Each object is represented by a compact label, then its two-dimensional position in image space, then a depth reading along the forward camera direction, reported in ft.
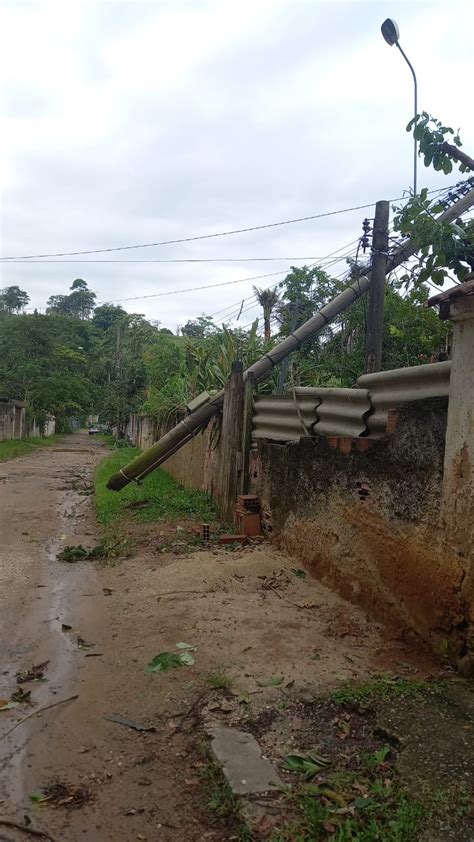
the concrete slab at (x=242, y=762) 8.83
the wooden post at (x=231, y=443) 26.66
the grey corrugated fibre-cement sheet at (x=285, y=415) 21.18
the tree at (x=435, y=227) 13.51
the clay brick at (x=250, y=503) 24.47
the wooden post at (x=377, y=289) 30.30
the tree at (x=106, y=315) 227.44
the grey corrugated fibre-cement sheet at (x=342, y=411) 16.85
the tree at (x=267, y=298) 86.33
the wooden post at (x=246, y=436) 26.07
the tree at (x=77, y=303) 275.59
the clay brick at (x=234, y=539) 23.27
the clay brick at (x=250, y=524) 23.90
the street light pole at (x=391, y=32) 22.88
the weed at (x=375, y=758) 9.16
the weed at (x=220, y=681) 12.11
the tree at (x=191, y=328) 117.68
